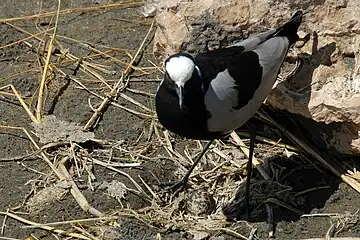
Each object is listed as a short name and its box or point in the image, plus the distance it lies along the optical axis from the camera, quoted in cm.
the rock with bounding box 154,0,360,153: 834
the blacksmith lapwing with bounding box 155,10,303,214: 745
